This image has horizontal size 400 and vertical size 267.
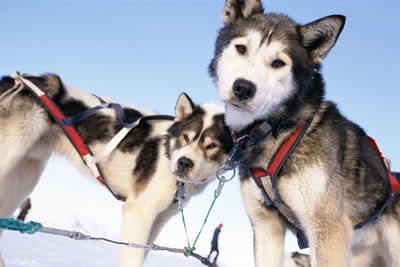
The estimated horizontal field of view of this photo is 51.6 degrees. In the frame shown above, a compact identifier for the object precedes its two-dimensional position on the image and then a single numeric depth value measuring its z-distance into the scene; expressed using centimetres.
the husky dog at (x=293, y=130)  254
